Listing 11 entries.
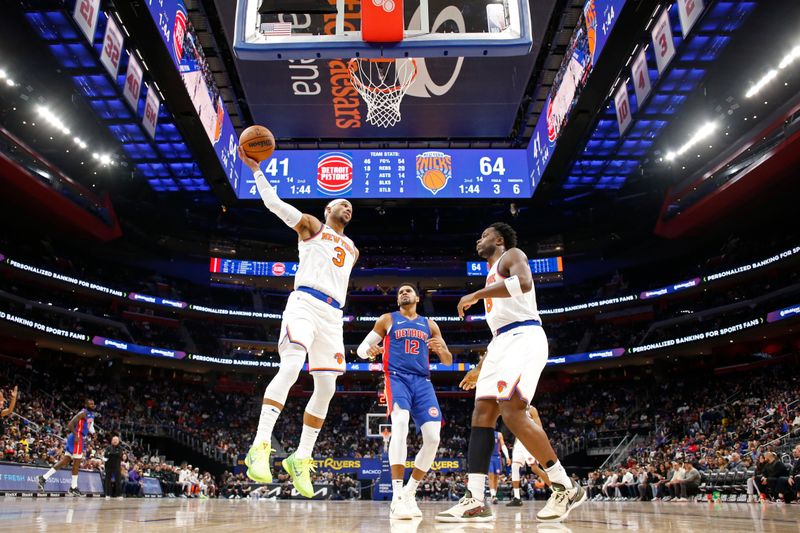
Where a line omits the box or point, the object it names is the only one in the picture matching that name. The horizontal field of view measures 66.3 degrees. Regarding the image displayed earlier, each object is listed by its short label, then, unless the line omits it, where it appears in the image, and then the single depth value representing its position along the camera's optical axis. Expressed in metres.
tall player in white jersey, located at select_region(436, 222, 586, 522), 4.47
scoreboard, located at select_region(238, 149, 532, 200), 18.41
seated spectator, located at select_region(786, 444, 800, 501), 11.88
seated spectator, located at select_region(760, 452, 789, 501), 12.45
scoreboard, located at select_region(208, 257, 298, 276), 35.66
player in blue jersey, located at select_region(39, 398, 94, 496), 13.46
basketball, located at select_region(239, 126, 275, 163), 5.39
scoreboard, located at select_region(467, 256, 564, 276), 35.16
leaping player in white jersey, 4.95
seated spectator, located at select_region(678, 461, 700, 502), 15.87
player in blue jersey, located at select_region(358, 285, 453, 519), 5.81
